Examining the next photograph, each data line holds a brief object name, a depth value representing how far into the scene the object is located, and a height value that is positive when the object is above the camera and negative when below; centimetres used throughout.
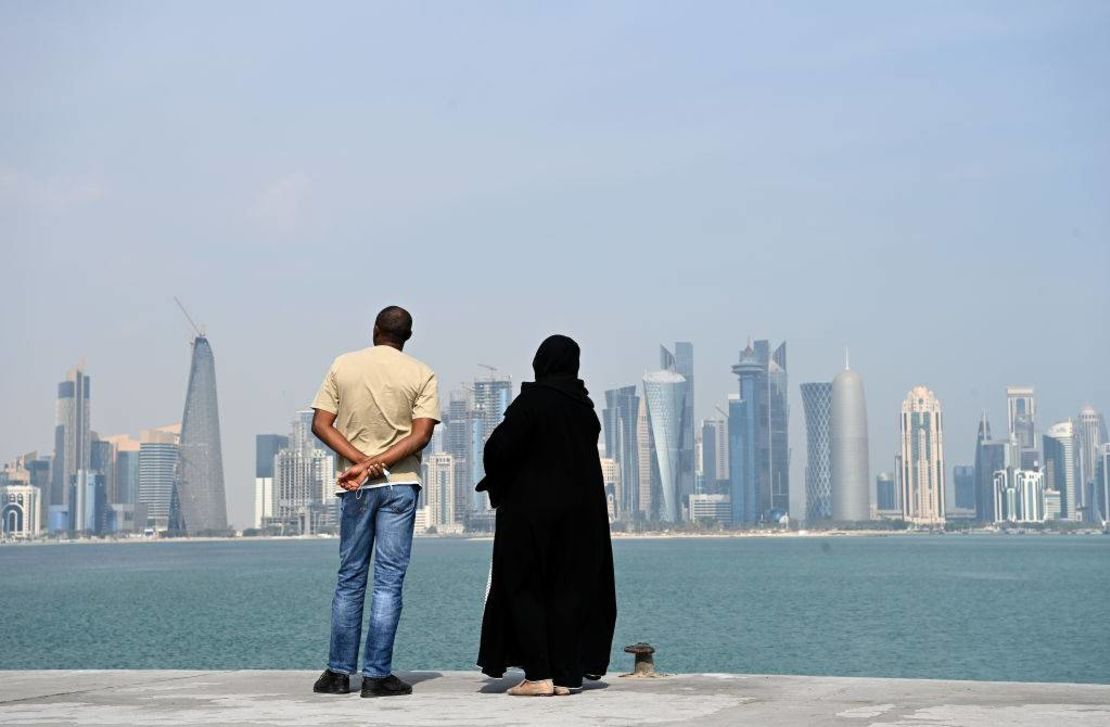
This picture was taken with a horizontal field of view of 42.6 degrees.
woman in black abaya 760 -29
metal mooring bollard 848 -108
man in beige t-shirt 760 +6
